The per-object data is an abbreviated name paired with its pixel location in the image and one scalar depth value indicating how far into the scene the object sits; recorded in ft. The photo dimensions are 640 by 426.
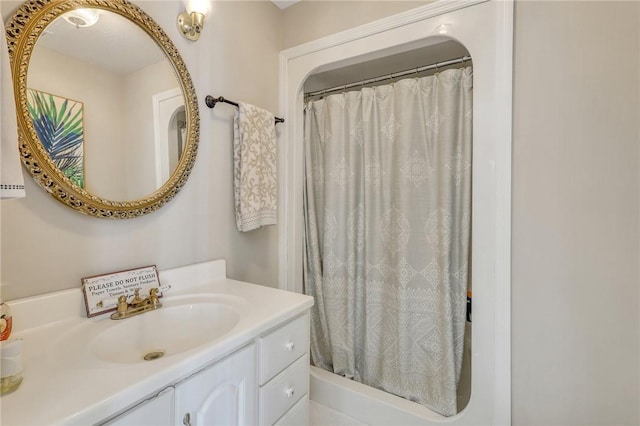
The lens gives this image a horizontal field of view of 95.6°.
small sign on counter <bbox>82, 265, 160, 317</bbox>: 3.03
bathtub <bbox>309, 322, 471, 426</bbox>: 4.62
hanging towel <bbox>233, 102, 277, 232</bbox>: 4.61
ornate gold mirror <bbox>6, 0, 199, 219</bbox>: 2.73
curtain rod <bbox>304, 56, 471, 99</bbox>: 4.71
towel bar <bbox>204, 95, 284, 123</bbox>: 4.33
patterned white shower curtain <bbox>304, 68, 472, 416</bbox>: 4.78
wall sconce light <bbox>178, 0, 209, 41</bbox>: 3.94
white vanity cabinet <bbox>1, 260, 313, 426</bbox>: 1.82
